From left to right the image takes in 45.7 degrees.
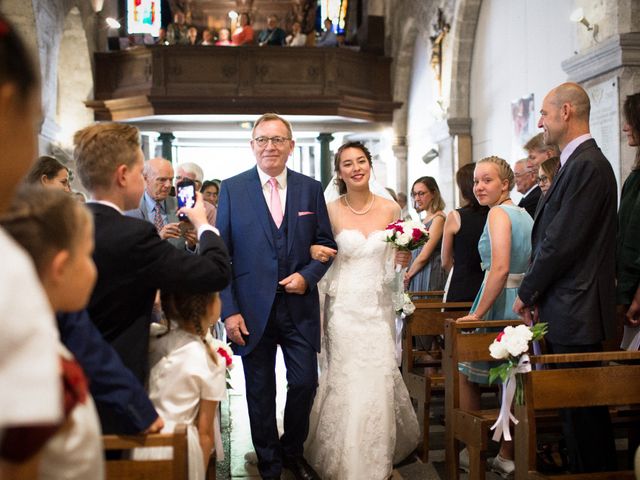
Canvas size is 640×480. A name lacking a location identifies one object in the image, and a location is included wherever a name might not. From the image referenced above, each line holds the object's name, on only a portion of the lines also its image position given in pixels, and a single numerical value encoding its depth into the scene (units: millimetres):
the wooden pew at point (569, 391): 2848
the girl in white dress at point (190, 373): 2471
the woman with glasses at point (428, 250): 6832
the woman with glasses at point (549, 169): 4594
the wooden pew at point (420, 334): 4723
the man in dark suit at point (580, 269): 3434
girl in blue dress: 4258
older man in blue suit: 4055
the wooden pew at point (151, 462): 1908
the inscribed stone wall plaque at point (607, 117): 7176
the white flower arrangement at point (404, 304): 4945
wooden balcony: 15148
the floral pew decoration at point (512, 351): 3213
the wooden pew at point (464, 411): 3654
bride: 4164
